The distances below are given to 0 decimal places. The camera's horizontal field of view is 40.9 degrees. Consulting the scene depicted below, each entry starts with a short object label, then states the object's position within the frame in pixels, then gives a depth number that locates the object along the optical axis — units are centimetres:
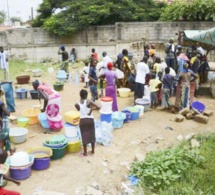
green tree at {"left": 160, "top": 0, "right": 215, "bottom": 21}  1535
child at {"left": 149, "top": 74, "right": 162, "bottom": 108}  851
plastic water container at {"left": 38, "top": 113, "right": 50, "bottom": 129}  703
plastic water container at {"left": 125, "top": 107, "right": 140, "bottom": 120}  781
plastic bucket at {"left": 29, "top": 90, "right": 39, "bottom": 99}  985
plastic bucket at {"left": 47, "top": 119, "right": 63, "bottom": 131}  691
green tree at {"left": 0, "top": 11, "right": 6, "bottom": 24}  3047
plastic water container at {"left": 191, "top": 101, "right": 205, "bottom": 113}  809
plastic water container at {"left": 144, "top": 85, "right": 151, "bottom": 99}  867
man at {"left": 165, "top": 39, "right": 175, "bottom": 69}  1045
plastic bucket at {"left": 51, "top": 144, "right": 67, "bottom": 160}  559
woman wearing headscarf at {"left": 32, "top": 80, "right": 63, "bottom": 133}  666
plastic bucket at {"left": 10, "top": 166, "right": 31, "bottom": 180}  493
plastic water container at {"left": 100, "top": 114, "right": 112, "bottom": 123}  689
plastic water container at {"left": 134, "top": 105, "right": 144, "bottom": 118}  805
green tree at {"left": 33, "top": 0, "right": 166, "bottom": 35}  1727
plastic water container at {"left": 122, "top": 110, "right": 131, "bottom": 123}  764
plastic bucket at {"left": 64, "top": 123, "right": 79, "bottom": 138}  603
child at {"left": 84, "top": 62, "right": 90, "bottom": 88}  1078
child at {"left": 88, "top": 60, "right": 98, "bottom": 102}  873
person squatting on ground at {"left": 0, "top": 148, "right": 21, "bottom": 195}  372
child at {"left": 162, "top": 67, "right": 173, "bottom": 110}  808
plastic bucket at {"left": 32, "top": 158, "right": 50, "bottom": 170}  524
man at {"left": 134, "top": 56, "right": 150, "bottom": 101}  833
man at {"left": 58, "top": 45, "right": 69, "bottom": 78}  1291
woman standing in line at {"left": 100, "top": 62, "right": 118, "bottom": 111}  780
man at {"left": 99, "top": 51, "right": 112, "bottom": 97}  971
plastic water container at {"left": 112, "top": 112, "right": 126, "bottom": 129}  717
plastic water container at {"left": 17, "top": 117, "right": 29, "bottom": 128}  713
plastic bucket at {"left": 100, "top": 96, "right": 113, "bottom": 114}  686
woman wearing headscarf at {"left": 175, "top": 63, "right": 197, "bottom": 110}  805
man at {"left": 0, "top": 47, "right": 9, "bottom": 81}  1193
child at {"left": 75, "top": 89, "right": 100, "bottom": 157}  557
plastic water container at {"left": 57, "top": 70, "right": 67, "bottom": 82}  1233
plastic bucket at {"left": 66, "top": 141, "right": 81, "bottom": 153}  588
